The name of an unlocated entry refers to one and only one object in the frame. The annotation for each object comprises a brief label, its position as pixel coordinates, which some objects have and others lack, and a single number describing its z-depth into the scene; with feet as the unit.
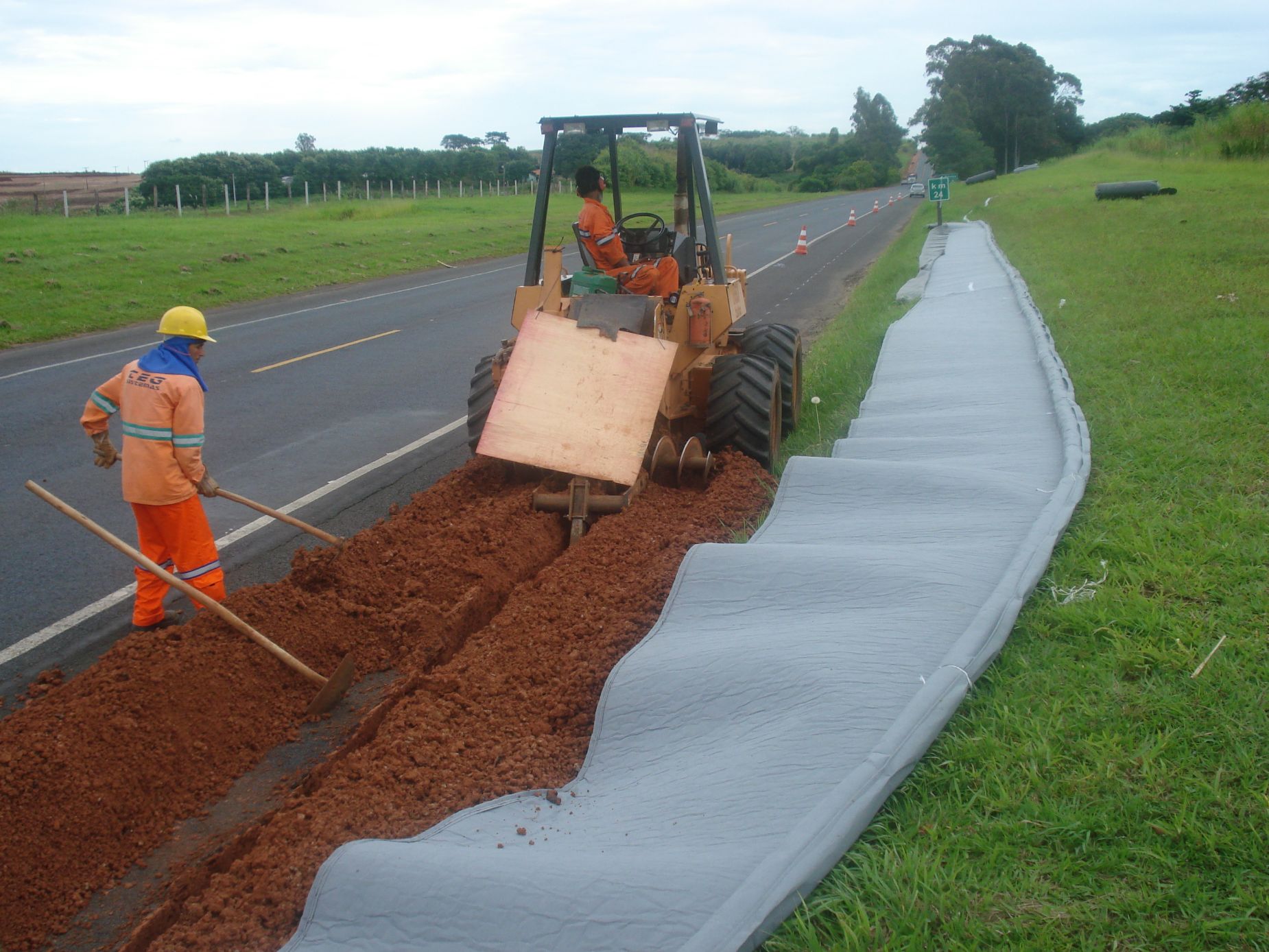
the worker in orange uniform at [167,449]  17.29
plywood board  19.98
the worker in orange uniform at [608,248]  23.62
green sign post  80.18
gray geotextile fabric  8.40
